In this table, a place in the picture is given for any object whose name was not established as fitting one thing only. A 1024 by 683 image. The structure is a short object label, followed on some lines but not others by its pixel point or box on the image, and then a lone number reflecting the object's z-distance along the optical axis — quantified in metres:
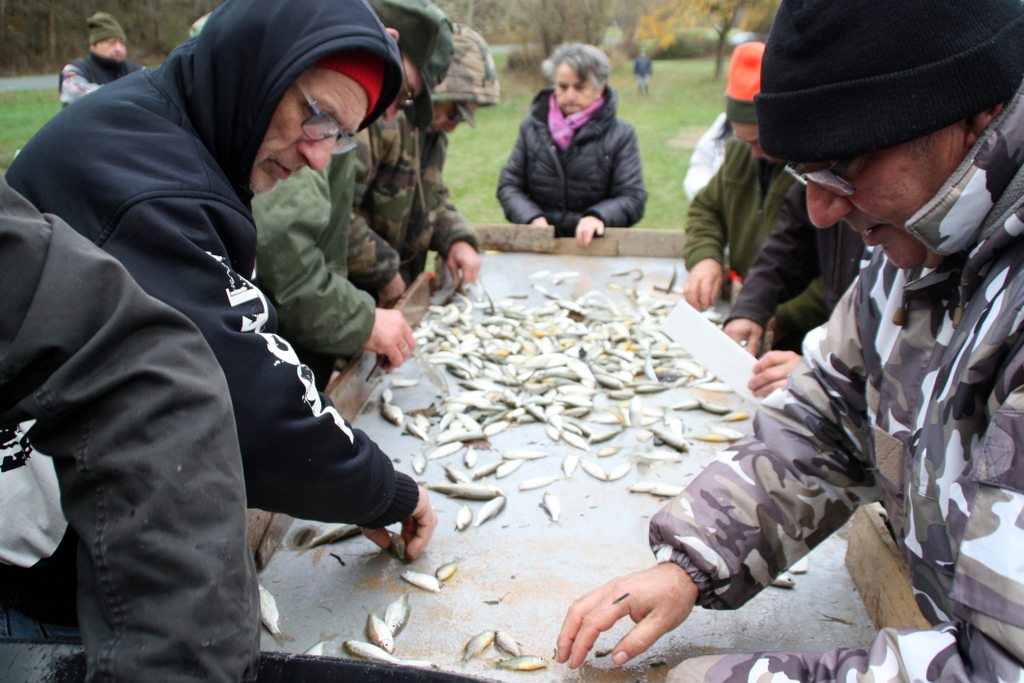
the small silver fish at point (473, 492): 2.13
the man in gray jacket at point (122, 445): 0.83
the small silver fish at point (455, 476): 2.24
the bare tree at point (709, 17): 26.06
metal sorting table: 1.60
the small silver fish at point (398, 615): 1.64
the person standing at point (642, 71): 22.73
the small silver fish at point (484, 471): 2.28
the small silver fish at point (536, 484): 2.20
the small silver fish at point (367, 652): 1.54
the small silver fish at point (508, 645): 1.55
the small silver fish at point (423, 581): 1.76
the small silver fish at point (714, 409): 2.67
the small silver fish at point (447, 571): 1.81
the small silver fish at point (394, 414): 2.60
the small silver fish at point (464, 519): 2.01
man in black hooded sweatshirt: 1.35
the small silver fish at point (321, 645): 1.57
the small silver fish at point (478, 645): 1.55
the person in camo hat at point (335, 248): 2.48
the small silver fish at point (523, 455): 2.36
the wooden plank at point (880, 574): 1.55
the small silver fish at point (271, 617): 1.61
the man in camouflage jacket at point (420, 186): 3.51
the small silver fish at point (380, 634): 1.57
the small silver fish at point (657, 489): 2.14
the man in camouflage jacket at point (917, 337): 1.00
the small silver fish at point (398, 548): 1.87
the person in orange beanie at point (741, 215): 3.52
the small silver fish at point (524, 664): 1.51
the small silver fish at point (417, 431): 2.50
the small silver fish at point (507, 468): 2.28
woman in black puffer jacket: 5.08
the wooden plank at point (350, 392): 1.81
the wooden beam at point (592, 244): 4.59
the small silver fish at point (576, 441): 2.43
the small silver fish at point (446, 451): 2.40
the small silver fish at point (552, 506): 2.05
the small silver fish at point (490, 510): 2.04
